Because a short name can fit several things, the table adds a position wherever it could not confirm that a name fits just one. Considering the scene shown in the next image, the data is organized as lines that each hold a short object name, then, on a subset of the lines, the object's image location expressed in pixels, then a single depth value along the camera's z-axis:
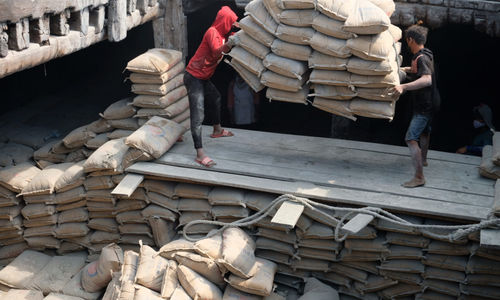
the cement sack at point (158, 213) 7.00
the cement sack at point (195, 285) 5.84
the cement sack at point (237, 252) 5.91
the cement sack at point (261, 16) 6.39
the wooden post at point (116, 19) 7.30
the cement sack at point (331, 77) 6.25
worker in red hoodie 6.75
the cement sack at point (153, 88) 7.55
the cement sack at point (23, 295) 6.62
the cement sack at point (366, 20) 5.84
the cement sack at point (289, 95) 6.48
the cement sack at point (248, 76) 6.66
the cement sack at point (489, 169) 6.56
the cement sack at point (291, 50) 6.34
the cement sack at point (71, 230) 7.40
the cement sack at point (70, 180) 7.20
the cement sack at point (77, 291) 6.66
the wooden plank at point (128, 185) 6.59
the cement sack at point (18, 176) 7.25
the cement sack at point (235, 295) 5.99
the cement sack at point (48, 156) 8.22
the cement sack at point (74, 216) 7.38
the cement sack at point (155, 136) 6.94
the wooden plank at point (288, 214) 5.91
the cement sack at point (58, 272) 6.88
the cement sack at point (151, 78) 7.50
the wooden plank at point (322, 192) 5.99
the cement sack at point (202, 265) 5.98
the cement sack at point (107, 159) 6.95
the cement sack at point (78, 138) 8.02
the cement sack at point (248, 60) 6.56
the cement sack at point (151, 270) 6.02
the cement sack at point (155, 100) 7.61
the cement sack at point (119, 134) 7.88
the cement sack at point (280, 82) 6.39
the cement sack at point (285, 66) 6.33
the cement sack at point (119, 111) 7.84
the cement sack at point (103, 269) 6.58
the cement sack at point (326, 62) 6.18
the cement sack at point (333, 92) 6.32
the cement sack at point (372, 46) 5.93
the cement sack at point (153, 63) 7.43
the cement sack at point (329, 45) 6.10
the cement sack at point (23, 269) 6.90
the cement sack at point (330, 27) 6.06
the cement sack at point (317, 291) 6.22
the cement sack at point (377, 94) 6.15
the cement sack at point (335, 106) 6.41
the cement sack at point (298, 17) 6.21
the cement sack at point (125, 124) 7.87
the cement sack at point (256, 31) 6.44
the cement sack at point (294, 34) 6.25
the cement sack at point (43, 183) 7.19
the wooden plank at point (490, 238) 5.40
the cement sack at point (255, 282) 5.97
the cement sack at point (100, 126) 8.04
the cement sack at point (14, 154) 8.26
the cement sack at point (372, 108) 6.22
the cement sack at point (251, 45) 6.50
